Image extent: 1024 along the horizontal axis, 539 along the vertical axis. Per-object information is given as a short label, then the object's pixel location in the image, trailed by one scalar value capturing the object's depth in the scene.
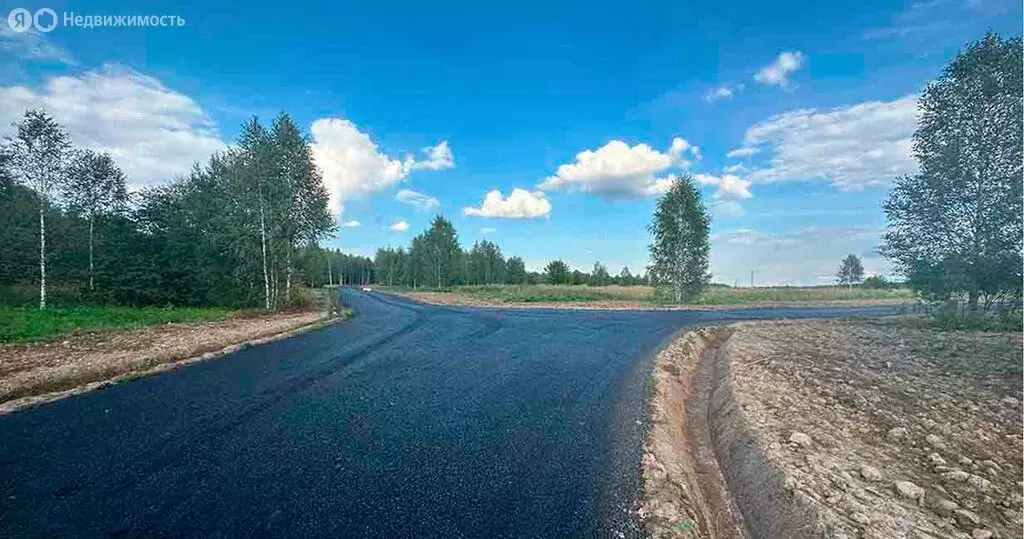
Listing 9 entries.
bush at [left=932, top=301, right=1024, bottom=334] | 15.60
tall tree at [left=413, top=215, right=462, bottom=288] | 69.62
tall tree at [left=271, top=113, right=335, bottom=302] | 25.30
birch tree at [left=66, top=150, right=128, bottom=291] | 23.27
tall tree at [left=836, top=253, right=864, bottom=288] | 92.31
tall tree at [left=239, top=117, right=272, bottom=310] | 24.02
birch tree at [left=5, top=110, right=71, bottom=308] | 20.84
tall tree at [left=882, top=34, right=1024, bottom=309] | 15.63
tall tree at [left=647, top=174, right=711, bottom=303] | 38.97
